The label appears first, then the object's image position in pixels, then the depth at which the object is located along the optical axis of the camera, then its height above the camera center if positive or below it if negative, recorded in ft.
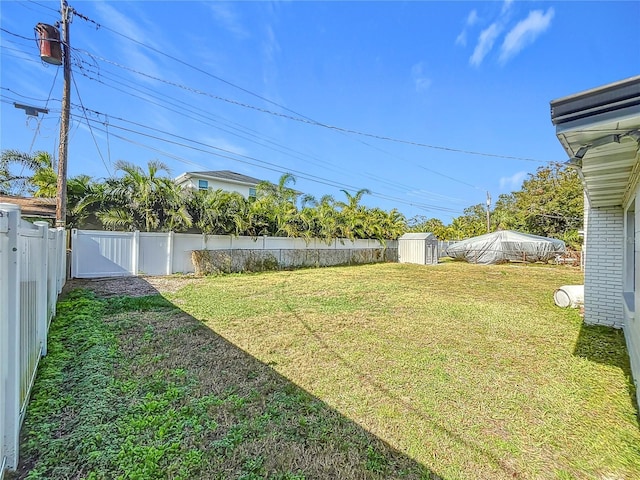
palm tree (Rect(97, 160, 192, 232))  32.86 +4.05
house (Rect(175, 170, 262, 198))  66.49 +13.14
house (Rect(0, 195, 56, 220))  30.53 +3.31
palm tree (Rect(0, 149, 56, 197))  34.94 +8.43
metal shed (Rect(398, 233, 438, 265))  65.26 -1.48
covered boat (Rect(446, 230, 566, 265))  66.08 -1.04
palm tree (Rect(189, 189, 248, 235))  37.70 +3.48
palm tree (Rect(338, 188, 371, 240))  55.62 +4.47
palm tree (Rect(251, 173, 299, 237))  44.16 +4.99
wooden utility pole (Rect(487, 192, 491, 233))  91.25 +11.47
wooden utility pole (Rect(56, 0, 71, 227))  28.32 +10.43
